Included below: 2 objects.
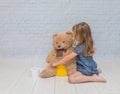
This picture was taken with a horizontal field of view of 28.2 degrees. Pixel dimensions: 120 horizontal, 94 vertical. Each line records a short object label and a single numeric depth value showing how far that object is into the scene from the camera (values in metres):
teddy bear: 2.26
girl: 2.16
